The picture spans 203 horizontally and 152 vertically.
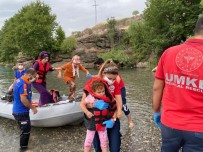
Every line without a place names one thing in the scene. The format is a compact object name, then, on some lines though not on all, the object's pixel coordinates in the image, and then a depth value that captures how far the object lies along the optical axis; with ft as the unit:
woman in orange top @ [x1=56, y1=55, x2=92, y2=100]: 27.99
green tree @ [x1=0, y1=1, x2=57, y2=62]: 168.66
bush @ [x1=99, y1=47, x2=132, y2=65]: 130.31
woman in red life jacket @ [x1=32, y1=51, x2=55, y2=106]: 27.78
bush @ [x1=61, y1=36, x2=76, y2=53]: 156.97
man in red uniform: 9.10
